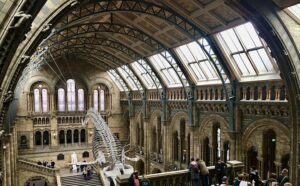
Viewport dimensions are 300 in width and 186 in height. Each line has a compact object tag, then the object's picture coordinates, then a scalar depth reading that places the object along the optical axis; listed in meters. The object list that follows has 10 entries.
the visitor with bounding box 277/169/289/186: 8.12
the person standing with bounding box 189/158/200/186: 9.85
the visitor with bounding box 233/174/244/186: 8.38
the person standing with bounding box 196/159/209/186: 9.95
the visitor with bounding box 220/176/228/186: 8.54
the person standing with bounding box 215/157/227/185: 10.32
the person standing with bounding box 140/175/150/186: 8.47
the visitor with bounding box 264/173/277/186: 7.97
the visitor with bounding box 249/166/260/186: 10.29
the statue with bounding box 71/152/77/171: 32.94
